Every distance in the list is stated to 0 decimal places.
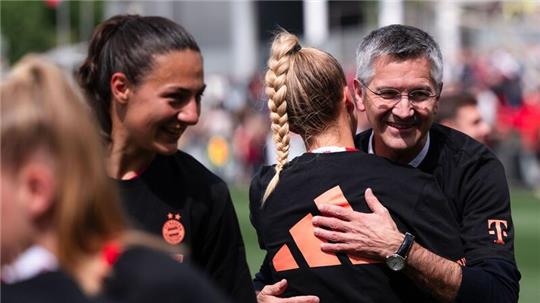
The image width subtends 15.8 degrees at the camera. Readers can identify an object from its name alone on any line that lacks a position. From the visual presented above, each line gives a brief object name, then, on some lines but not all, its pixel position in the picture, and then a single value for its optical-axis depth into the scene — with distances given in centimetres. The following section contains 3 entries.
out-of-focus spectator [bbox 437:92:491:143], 1147
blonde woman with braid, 568
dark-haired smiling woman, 591
